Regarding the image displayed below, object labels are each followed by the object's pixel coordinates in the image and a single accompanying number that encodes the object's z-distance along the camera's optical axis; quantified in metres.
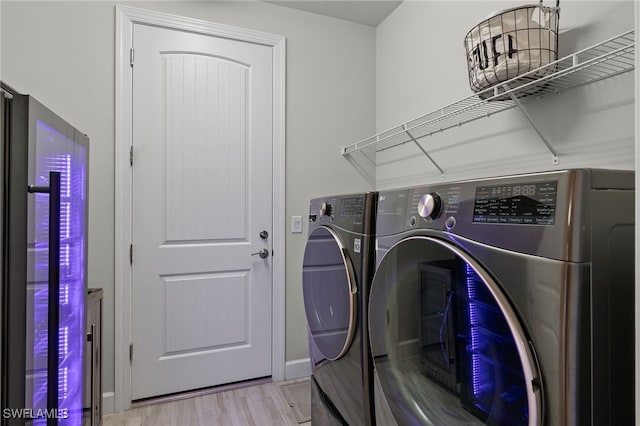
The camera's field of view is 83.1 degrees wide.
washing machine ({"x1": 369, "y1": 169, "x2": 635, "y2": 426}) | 0.65
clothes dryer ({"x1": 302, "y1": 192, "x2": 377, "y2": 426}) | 1.29
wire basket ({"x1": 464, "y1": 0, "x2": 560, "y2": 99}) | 1.21
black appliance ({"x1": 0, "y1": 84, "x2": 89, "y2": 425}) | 0.81
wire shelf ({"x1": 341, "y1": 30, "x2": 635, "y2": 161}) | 1.15
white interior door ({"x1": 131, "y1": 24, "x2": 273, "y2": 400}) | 2.10
